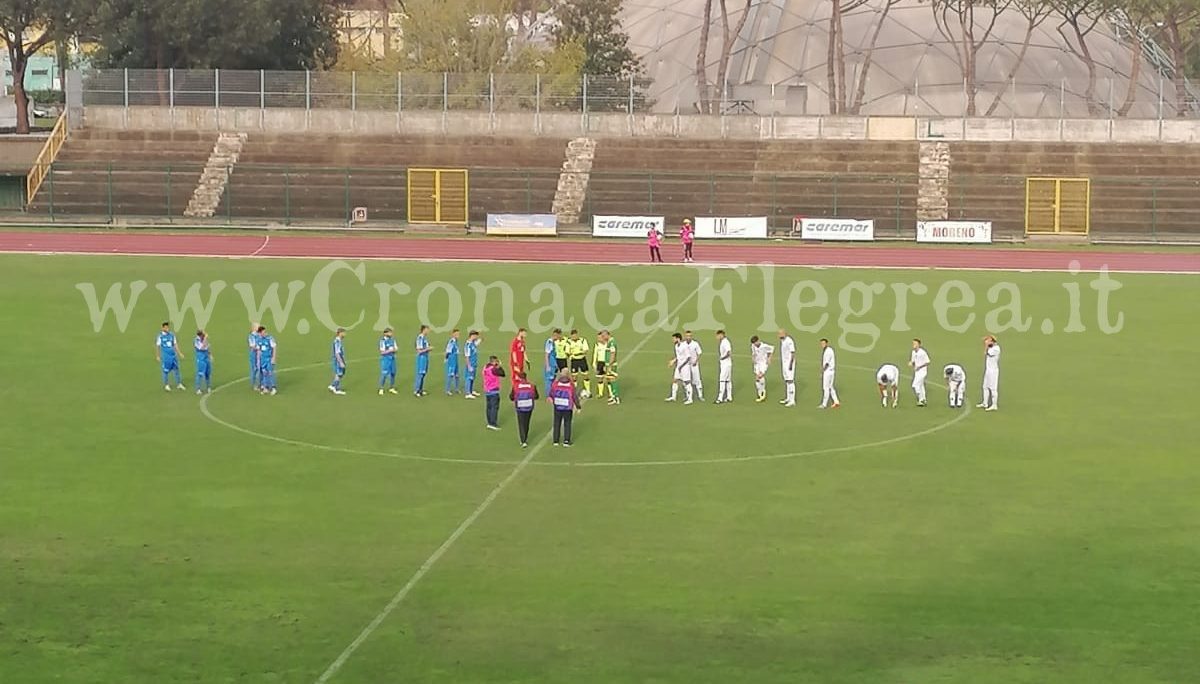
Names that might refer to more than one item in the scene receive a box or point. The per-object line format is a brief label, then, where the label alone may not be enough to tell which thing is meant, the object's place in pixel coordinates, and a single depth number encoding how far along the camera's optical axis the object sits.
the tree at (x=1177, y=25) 87.75
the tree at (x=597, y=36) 104.69
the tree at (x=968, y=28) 93.88
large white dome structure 103.56
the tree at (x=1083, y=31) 97.00
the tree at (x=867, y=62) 99.19
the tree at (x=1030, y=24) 97.25
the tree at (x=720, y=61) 95.19
